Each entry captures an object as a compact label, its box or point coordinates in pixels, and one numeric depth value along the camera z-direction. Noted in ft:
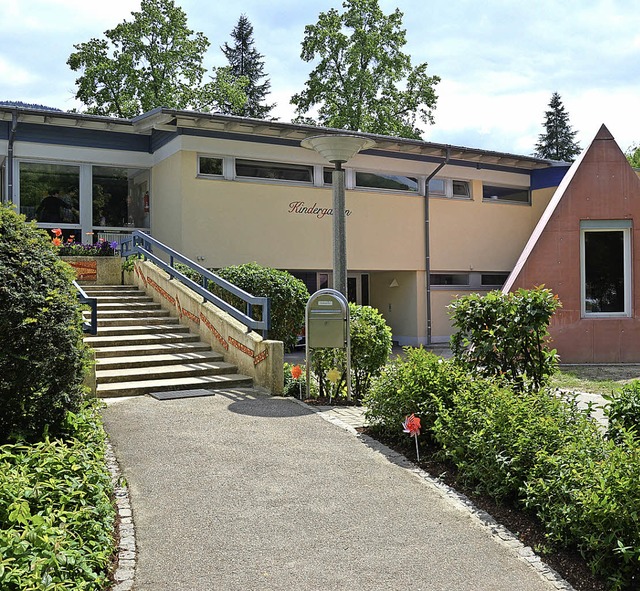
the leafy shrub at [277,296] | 38.93
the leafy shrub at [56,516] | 11.08
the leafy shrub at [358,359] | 28.96
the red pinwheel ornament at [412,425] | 19.53
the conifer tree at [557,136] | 166.20
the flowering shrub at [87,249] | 44.83
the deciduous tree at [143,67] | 95.35
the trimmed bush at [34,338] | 16.70
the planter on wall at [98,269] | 43.93
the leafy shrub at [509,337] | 24.50
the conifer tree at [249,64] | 137.49
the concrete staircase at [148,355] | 29.19
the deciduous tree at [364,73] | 104.73
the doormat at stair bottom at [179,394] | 27.32
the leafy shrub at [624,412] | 17.99
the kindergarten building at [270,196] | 50.16
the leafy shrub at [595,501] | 12.79
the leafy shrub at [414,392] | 21.36
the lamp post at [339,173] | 32.14
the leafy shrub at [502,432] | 16.46
